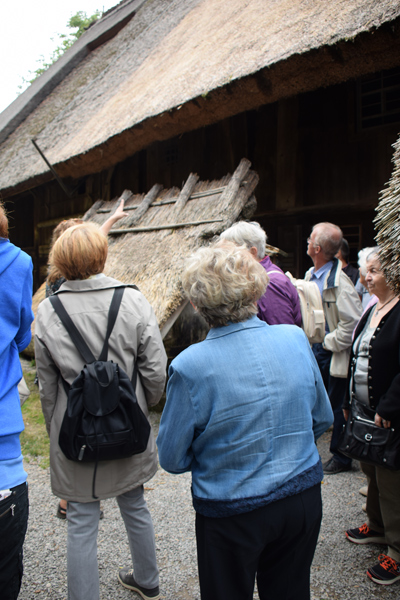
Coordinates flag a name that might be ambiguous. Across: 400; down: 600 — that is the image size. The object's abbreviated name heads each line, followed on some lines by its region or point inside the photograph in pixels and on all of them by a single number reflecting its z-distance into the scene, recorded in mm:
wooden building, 3674
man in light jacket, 3207
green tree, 21414
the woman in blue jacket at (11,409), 1281
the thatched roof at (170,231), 3771
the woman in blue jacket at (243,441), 1280
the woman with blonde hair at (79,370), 1761
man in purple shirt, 2490
